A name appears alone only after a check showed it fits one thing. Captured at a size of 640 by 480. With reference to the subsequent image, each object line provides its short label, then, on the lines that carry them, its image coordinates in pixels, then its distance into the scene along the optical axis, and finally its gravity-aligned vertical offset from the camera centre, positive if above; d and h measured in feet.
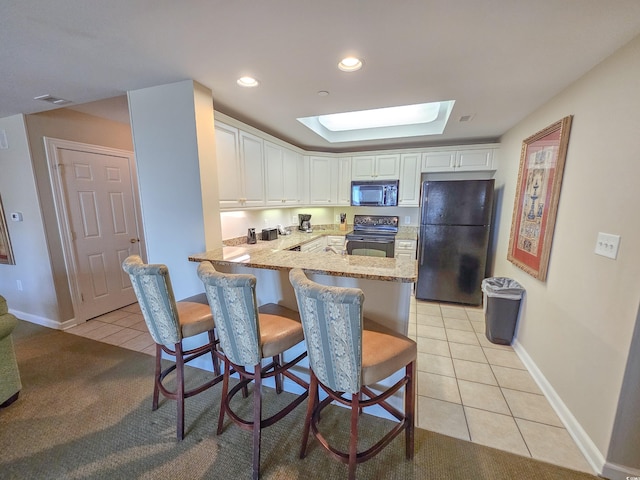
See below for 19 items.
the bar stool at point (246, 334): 4.08 -2.41
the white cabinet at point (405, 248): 12.62 -2.43
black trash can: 8.34 -3.59
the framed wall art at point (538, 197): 6.59 +0.00
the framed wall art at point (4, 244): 9.69 -1.69
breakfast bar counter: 5.00 -1.43
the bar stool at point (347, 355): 3.44 -2.40
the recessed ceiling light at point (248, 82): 6.16 +2.76
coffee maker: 14.35 -1.33
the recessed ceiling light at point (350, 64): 5.24 +2.73
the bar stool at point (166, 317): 4.70 -2.38
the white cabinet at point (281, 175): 10.42 +0.99
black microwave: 13.15 +0.22
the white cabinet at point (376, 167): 13.09 +1.53
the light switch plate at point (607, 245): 4.61 -0.87
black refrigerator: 10.67 -1.71
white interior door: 9.57 -0.95
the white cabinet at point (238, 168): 7.87 +0.99
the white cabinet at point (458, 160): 11.84 +1.70
